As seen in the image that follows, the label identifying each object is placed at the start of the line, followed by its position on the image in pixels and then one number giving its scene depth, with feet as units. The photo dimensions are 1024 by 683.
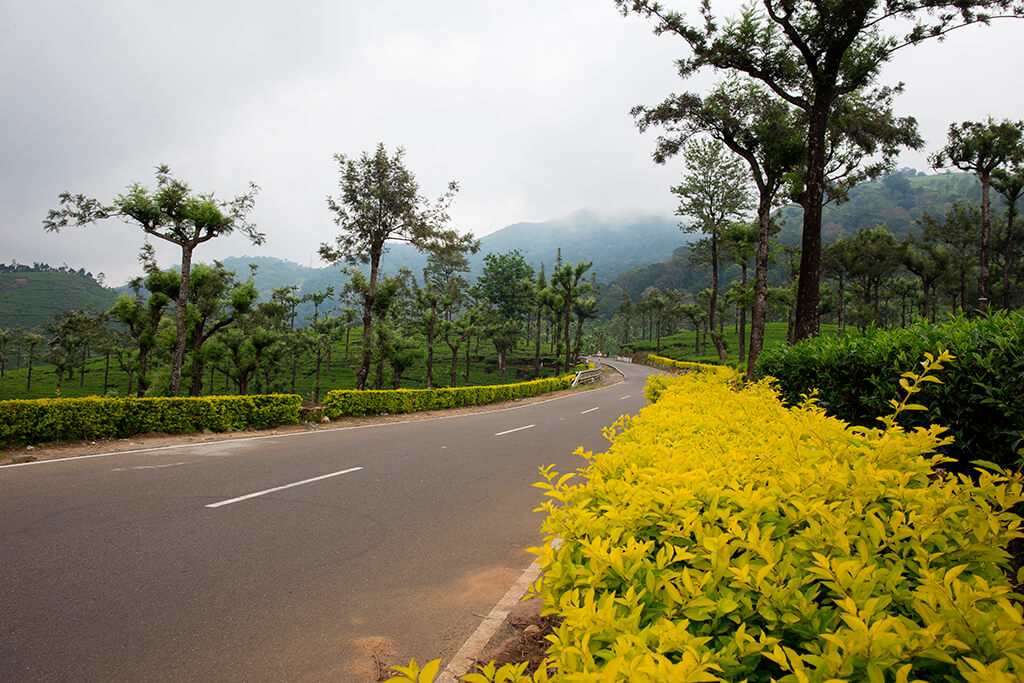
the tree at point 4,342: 227.46
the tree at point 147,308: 87.66
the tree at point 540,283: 205.51
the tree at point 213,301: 92.48
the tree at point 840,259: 166.09
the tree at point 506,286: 255.70
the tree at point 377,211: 86.48
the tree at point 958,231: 147.64
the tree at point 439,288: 93.06
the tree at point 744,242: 72.98
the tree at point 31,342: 201.46
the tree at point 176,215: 61.77
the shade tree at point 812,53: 37.76
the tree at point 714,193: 113.09
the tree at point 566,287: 165.99
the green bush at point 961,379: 11.90
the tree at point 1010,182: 90.84
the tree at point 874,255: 160.15
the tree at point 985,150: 85.10
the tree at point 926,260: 149.53
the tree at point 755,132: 56.49
